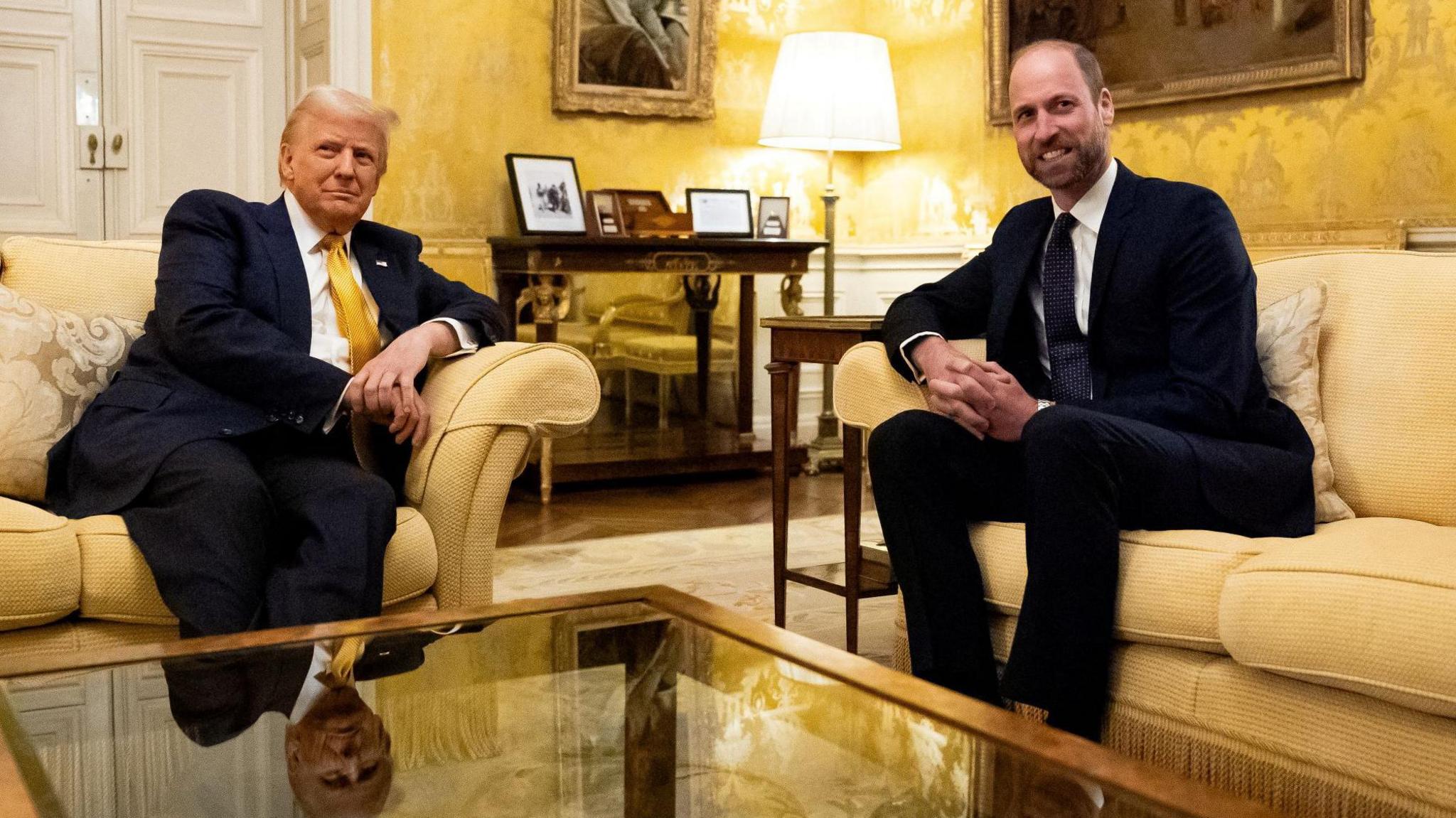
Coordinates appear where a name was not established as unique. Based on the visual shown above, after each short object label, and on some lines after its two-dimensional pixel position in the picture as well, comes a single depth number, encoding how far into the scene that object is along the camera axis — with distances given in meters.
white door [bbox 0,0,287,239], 5.23
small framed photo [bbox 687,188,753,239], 5.87
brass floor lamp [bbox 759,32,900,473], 5.58
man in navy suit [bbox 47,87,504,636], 2.26
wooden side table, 3.06
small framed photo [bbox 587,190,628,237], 5.49
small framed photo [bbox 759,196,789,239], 6.08
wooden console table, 5.20
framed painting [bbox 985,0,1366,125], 4.41
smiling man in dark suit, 2.14
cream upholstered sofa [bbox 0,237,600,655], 2.19
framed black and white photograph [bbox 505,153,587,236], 5.45
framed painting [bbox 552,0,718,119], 5.68
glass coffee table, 1.33
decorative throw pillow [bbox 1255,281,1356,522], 2.41
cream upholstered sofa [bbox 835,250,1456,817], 1.79
